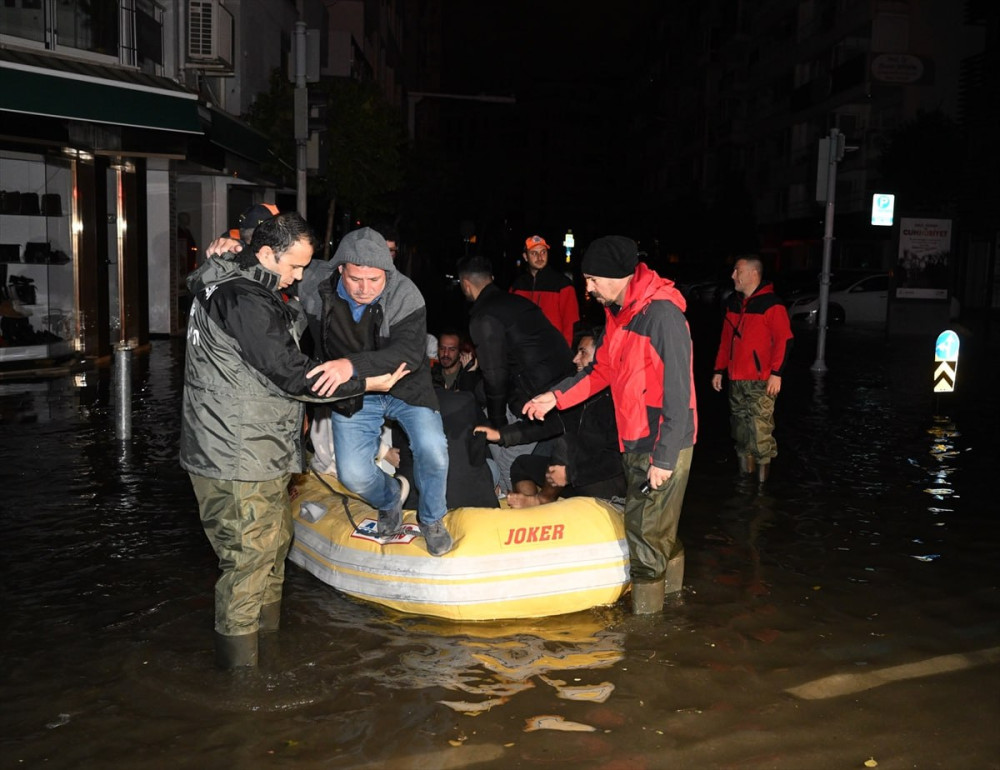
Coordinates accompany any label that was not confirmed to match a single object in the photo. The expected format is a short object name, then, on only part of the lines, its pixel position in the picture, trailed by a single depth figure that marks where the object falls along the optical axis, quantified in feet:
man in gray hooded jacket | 17.03
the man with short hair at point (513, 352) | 22.16
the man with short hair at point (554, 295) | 32.55
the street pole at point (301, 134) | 41.55
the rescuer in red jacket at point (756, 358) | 28.07
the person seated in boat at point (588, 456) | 21.44
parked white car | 99.50
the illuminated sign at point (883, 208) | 78.12
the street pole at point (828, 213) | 60.13
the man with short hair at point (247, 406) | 14.64
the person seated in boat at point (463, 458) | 20.20
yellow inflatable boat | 17.79
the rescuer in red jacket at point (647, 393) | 17.01
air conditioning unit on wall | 58.70
